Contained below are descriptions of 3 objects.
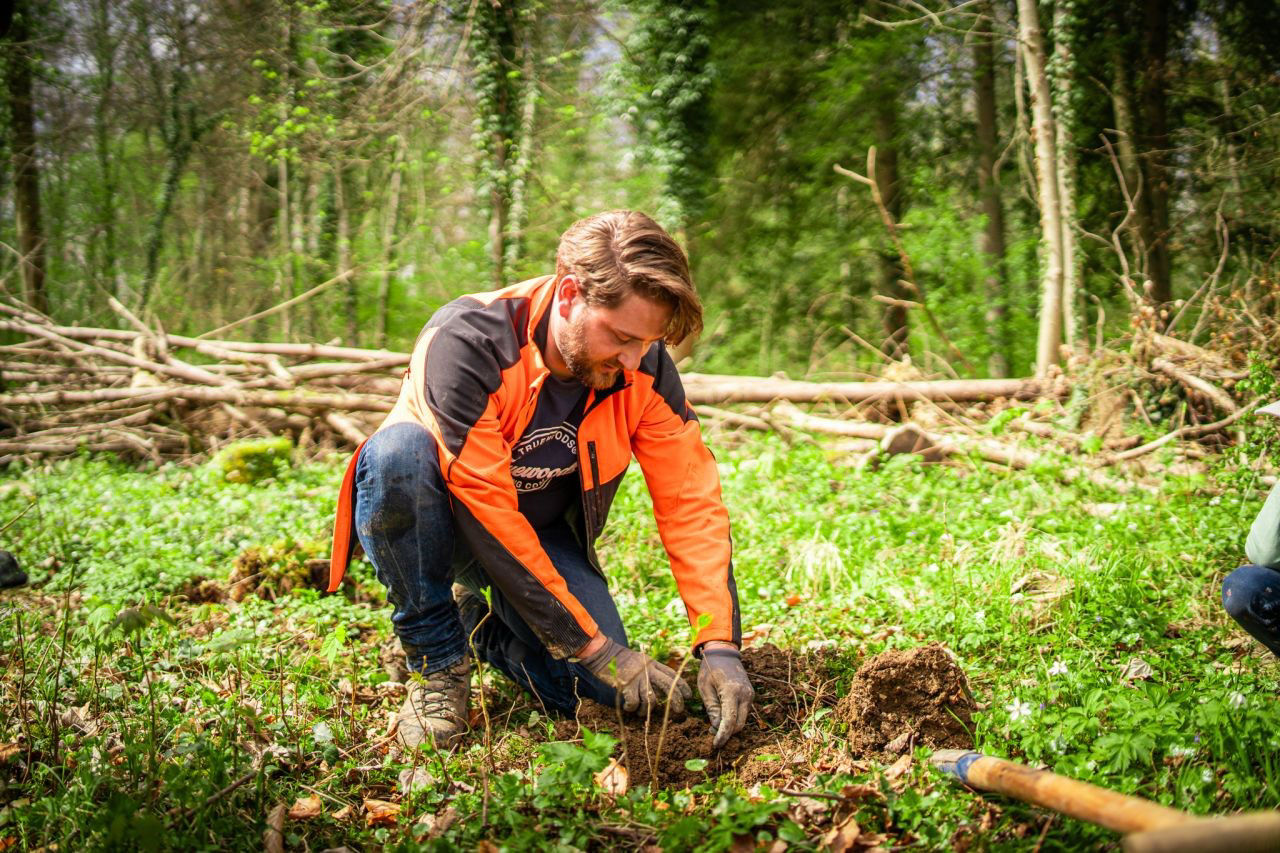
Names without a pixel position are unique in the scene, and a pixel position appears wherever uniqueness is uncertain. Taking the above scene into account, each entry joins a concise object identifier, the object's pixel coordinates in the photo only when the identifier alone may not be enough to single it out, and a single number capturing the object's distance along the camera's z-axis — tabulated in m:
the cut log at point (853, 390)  6.60
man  2.39
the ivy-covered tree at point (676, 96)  10.13
